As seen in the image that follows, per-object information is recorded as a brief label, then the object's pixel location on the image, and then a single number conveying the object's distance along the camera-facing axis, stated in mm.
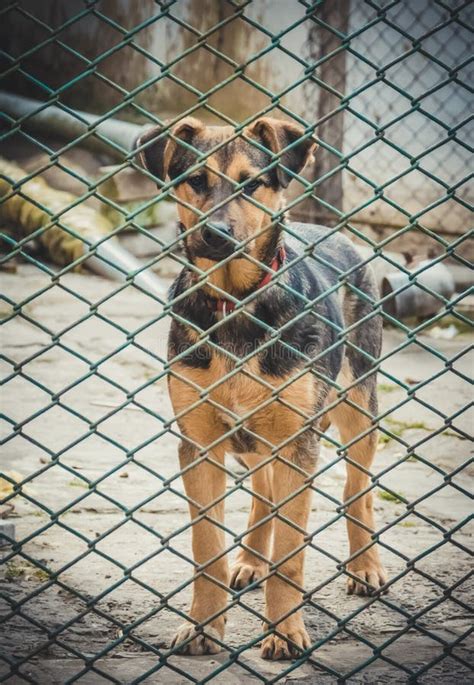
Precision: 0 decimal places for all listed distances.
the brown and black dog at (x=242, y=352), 3115
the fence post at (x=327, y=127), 7680
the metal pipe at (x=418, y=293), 7016
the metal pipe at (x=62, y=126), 9367
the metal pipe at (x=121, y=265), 7836
